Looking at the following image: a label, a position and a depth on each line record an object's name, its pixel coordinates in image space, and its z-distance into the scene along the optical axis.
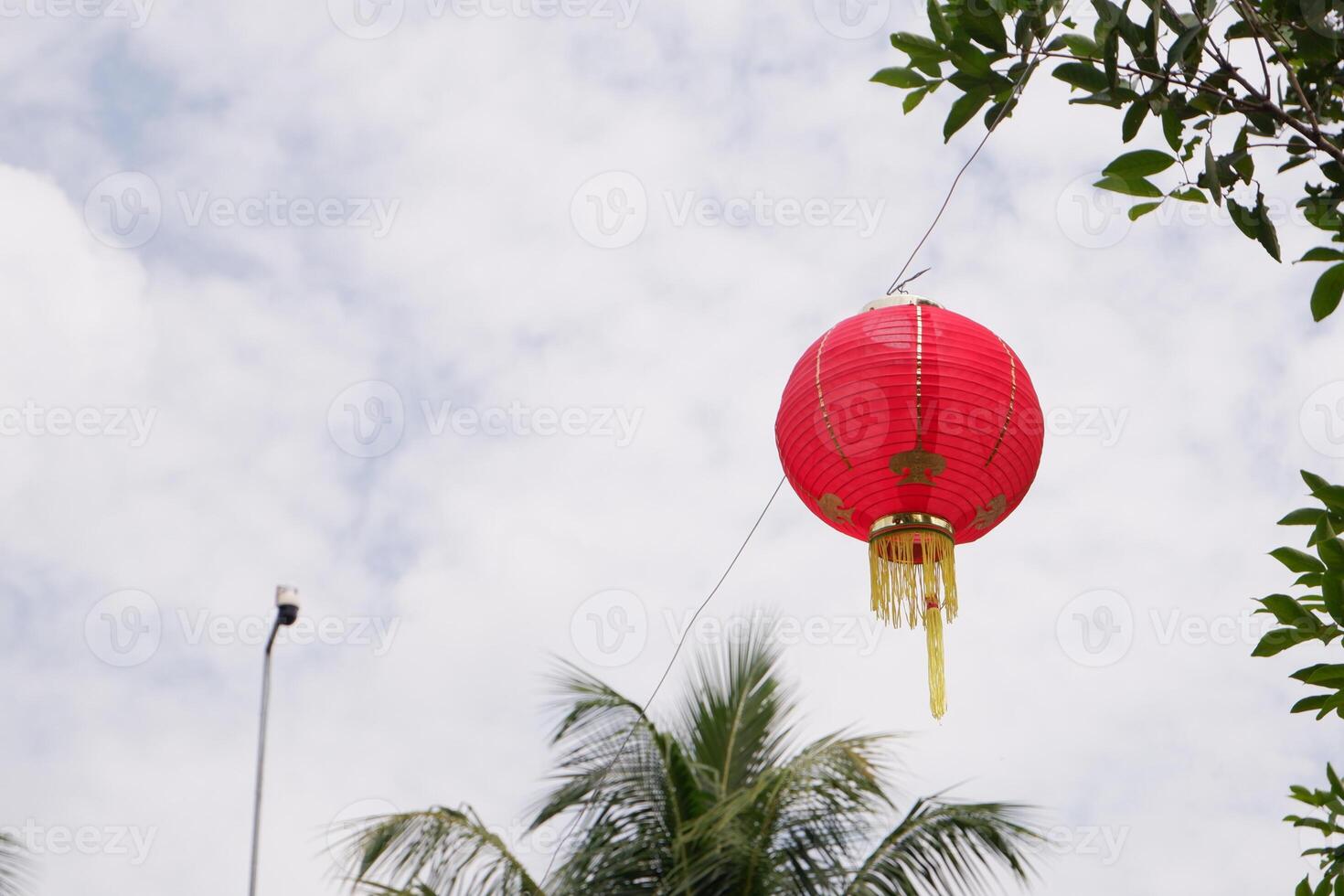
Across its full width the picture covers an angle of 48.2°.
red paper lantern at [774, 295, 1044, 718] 5.55
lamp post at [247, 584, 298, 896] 7.64
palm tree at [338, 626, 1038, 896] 5.94
